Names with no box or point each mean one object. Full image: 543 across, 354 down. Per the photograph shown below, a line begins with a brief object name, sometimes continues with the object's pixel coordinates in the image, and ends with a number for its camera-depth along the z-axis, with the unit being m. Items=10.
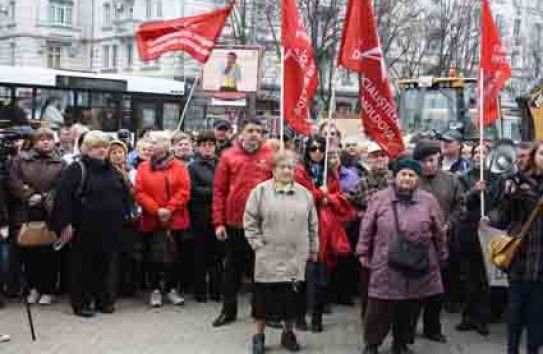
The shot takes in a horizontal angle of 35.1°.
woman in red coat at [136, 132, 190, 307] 8.83
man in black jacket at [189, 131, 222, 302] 9.20
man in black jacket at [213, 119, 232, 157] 9.61
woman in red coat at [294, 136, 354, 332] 8.03
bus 20.42
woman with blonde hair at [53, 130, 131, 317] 8.27
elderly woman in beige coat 7.05
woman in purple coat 6.82
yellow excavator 22.14
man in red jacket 7.97
